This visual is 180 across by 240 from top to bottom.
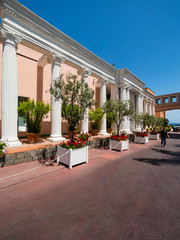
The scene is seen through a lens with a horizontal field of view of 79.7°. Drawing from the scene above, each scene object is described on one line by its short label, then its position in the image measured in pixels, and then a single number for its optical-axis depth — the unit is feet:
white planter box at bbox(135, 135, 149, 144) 37.42
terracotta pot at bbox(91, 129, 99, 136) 37.68
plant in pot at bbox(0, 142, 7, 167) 14.48
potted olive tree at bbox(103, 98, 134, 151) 26.40
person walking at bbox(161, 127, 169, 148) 31.10
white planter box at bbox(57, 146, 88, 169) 15.70
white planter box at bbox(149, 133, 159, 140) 48.59
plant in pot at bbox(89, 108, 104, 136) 35.89
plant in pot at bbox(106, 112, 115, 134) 43.04
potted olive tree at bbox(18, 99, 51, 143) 22.80
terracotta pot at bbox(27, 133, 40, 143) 23.45
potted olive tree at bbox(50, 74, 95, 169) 16.51
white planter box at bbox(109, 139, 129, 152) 25.98
